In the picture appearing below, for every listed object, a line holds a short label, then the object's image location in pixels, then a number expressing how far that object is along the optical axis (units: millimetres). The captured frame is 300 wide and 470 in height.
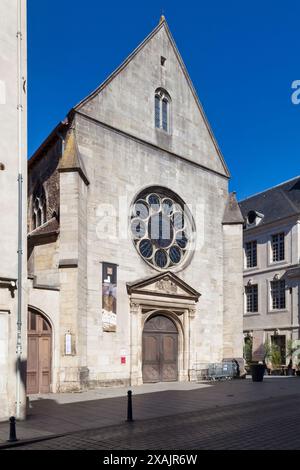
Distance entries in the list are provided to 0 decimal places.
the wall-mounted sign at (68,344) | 19438
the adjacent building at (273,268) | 35750
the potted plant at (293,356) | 32184
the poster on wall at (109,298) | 21469
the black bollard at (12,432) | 9719
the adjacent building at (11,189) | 12328
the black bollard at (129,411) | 12078
